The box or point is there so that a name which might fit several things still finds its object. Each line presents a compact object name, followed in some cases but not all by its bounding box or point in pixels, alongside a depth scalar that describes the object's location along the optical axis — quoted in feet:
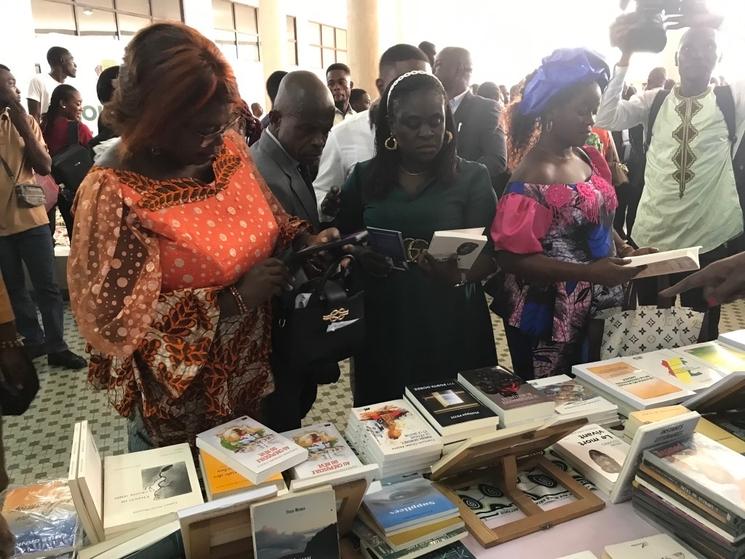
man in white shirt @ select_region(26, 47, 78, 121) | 14.66
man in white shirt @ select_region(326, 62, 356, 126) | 14.70
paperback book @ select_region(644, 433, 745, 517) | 3.26
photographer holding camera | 8.43
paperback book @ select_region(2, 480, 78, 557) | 3.19
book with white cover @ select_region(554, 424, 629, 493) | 3.93
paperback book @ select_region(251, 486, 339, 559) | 2.96
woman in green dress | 5.44
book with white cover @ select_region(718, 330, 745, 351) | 5.60
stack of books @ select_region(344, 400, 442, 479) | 3.82
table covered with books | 3.11
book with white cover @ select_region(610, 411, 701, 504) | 3.61
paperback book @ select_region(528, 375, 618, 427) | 4.51
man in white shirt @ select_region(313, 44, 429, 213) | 7.91
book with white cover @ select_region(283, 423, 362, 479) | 3.55
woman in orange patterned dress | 3.92
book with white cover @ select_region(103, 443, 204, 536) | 3.30
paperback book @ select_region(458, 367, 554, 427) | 4.17
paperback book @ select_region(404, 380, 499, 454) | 3.98
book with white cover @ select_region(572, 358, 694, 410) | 4.64
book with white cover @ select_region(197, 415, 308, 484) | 3.48
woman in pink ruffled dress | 5.56
